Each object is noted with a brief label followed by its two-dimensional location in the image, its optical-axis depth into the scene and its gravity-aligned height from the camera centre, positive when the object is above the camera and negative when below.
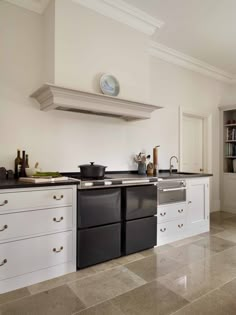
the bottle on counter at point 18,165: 2.52 +0.00
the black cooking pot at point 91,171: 2.57 -0.06
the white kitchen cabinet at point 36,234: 1.92 -0.62
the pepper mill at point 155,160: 3.40 +0.09
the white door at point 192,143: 4.37 +0.46
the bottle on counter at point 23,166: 2.48 -0.01
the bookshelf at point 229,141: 4.80 +0.54
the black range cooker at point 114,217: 2.32 -0.57
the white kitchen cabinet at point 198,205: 3.37 -0.58
